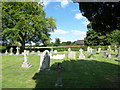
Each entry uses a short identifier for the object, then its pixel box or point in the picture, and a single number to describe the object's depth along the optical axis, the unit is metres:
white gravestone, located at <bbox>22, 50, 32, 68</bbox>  7.69
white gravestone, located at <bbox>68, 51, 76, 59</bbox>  11.66
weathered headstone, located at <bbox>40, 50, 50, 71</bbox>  6.98
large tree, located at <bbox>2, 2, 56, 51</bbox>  18.45
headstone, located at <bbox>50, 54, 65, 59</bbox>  11.94
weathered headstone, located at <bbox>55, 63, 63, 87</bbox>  4.26
